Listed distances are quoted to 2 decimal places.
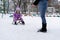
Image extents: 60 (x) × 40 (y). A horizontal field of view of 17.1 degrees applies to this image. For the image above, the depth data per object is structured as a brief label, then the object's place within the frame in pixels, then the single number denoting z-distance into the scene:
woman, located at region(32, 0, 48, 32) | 3.47
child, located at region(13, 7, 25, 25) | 5.16
